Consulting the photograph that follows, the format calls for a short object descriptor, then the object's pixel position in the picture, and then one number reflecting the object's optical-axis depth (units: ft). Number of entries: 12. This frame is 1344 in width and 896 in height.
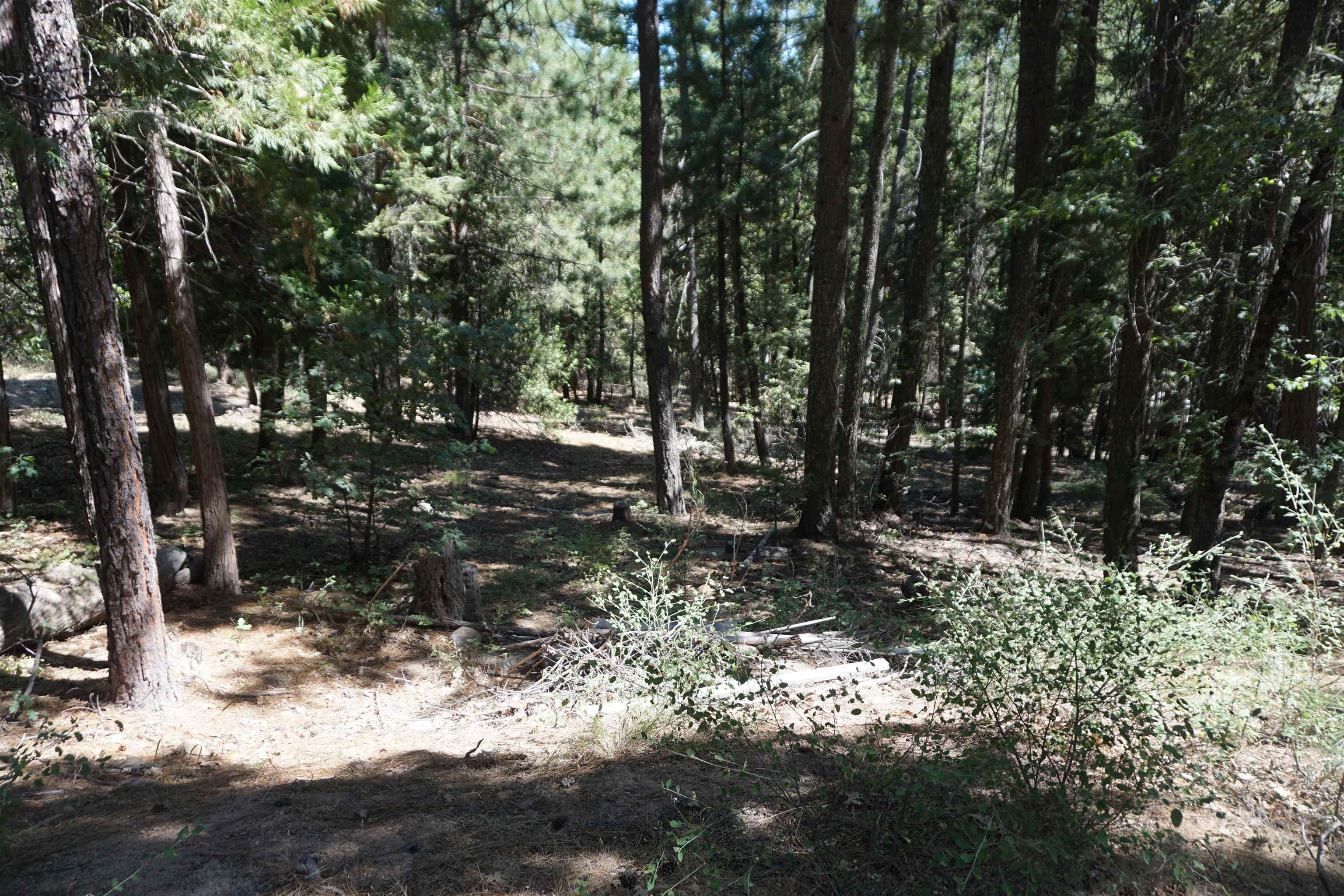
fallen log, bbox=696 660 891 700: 14.57
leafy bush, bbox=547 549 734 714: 13.82
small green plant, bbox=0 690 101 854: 10.53
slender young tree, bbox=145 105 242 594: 21.58
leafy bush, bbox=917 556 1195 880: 9.14
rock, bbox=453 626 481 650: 20.63
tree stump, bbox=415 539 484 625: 22.24
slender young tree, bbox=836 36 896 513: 33.94
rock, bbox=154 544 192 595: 22.31
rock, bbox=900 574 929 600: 22.65
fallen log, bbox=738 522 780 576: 27.70
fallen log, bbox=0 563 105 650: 17.71
